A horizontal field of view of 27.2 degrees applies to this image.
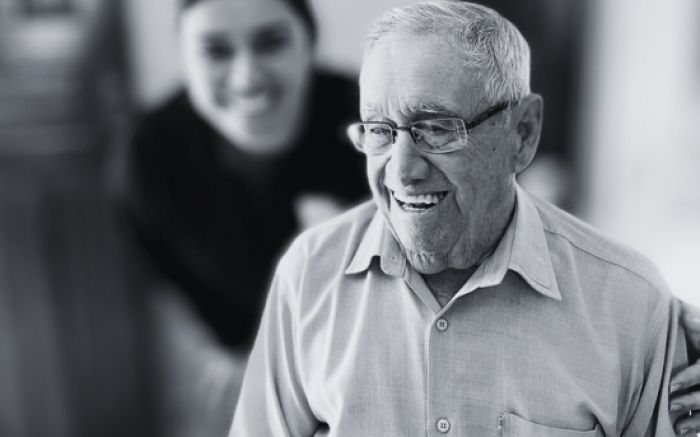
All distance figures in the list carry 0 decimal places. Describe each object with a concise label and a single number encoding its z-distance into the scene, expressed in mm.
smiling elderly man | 1242
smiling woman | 1785
